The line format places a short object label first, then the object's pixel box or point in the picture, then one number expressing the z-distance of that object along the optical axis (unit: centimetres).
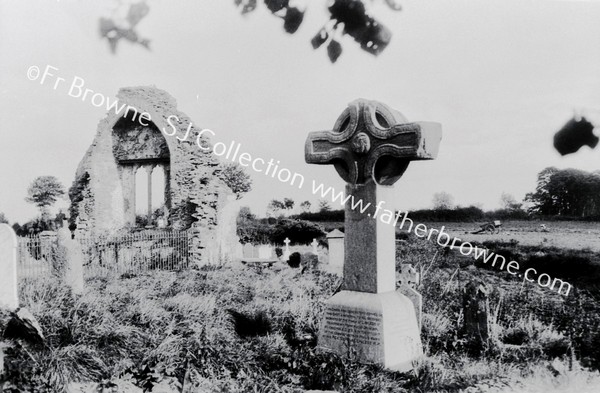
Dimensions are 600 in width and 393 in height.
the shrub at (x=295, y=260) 1800
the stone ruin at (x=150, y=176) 1994
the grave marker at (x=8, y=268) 822
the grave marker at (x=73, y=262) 1149
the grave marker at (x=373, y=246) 560
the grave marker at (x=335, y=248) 1577
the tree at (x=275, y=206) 5241
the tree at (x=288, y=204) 5158
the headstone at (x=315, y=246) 2178
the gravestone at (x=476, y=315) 669
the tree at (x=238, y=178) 5801
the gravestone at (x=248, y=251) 2234
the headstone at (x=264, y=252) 2179
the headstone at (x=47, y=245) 1438
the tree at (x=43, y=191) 5462
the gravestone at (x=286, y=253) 2156
